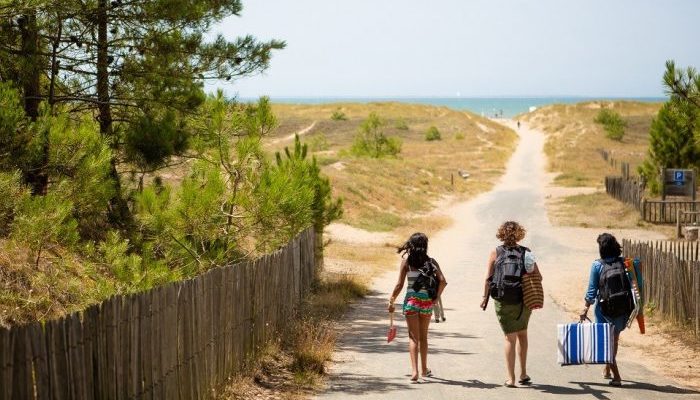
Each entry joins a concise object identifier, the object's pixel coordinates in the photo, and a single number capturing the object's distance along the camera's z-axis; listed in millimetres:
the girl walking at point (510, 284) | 9648
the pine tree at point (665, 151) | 39938
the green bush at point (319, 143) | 77062
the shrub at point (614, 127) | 93688
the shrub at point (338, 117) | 121812
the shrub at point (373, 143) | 66556
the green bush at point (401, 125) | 110538
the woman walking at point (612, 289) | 9992
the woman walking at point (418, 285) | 9898
